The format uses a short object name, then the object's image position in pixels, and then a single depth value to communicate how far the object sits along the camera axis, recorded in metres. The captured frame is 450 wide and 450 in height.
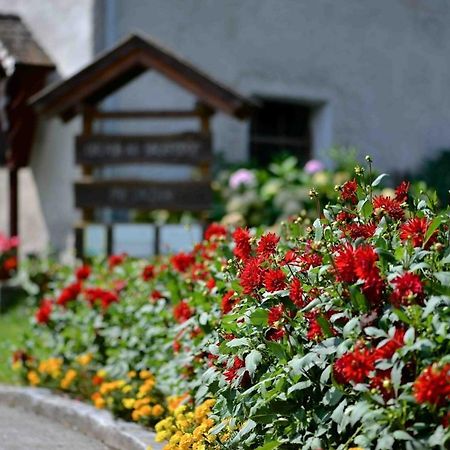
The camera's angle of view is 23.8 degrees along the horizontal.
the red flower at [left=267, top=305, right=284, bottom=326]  3.35
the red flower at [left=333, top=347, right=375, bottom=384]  2.94
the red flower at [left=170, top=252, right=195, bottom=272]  5.15
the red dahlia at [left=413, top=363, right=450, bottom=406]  2.78
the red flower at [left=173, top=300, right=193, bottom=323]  4.62
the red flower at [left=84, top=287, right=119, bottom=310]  5.64
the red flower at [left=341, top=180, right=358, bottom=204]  3.68
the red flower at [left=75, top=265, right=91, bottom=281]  6.18
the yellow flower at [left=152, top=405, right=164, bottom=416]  4.66
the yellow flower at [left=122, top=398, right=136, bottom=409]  4.75
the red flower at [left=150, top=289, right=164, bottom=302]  5.23
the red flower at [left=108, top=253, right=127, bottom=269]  6.27
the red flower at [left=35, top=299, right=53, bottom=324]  6.05
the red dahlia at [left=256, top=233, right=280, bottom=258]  3.57
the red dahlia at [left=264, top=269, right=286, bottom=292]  3.39
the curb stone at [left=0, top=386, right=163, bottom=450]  4.53
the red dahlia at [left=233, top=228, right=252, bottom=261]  3.83
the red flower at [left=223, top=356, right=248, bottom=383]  3.47
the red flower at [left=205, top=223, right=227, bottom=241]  5.16
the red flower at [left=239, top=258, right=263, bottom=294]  3.47
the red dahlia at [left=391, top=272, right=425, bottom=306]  3.03
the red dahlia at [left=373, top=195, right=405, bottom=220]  3.58
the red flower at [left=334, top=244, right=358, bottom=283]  3.10
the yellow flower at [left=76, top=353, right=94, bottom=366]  5.60
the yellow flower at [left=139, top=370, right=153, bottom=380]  4.97
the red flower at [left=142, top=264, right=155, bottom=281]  5.55
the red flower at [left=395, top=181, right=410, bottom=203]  3.67
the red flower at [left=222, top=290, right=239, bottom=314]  4.01
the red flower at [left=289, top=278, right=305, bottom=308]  3.33
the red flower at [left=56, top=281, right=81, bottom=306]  6.01
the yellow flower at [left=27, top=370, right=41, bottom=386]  5.94
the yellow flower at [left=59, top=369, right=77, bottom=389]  5.61
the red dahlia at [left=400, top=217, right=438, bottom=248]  3.33
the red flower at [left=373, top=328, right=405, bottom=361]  2.97
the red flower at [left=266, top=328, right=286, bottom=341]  3.39
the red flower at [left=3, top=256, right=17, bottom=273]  9.64
